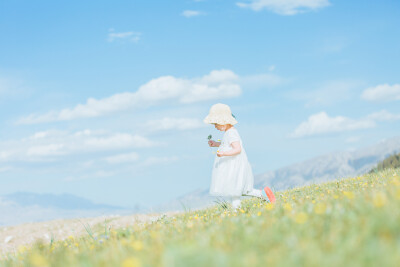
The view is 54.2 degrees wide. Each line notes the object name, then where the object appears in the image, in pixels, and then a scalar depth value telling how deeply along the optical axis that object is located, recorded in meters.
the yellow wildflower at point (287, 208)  6.64
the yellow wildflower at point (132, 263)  3.36
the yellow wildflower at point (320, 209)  5.39
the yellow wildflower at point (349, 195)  6.49
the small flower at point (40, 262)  4.21
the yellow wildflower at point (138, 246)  4.53
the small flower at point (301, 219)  4.83
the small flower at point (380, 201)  4.68
